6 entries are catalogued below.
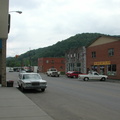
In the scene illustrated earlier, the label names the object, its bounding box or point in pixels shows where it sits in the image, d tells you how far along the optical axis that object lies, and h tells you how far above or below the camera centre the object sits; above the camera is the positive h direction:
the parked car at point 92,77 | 34.44 -1.57
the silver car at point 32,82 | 16.67 -1.19
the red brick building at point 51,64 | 90.12 +1.62
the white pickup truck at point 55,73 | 51.20 -1.37
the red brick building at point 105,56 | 38.26 +2.39
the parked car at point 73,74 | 45.16 -1.41
